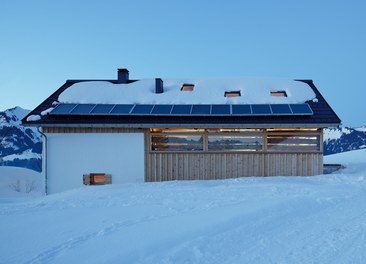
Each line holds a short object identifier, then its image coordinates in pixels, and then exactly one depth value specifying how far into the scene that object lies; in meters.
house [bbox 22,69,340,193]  10.85
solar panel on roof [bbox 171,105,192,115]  10.98
